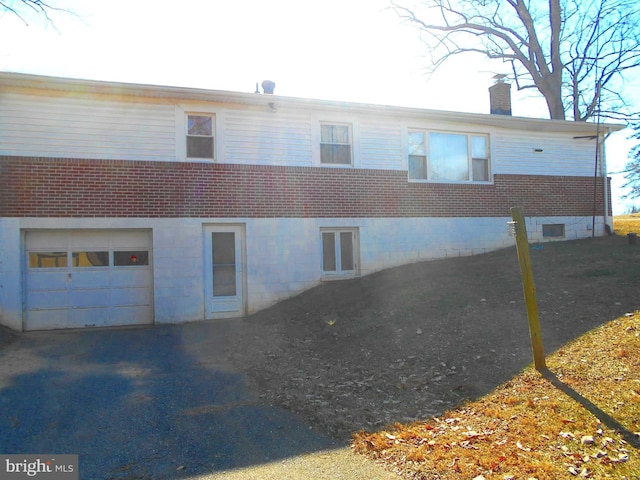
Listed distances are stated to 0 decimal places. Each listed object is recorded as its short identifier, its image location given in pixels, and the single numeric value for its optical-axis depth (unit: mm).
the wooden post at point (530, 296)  5453
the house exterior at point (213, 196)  10078
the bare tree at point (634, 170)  22664
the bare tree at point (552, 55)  22734
